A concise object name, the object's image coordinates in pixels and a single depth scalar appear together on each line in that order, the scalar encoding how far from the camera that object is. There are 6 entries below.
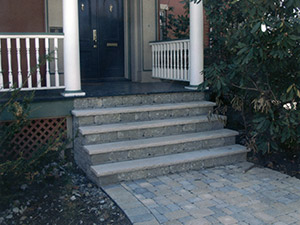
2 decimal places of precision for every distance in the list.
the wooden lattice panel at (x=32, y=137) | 4.82
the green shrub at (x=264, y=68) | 4.02
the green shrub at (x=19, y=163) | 3.51
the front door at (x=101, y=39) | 7.64
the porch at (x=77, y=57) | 5.19
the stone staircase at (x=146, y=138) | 4.53
